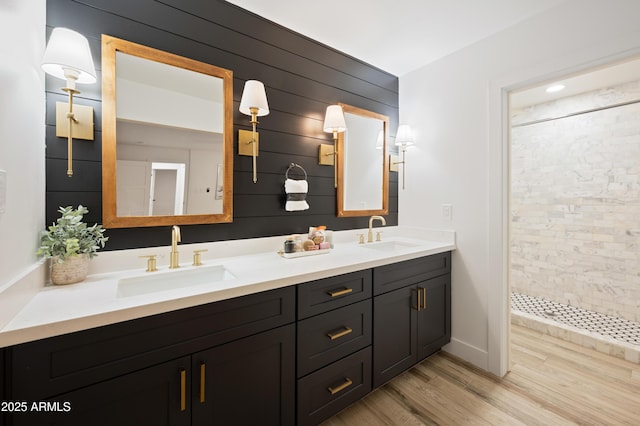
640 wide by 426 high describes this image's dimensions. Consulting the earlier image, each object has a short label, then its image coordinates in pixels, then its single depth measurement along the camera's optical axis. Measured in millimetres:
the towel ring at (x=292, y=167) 1931
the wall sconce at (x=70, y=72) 1066
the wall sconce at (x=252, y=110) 1604
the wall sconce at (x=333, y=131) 2041
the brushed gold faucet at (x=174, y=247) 1393
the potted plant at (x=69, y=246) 1113
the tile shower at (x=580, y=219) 2568
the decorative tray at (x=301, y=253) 1707
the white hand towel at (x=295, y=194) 1857
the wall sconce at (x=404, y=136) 2430
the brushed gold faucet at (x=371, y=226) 2291
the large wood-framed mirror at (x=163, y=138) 1336
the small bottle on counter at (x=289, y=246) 1731
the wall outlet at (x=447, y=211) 2260
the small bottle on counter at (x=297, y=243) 1761
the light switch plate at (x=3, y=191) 820
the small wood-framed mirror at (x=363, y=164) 2262
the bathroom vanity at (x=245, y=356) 828
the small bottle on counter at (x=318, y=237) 1899
